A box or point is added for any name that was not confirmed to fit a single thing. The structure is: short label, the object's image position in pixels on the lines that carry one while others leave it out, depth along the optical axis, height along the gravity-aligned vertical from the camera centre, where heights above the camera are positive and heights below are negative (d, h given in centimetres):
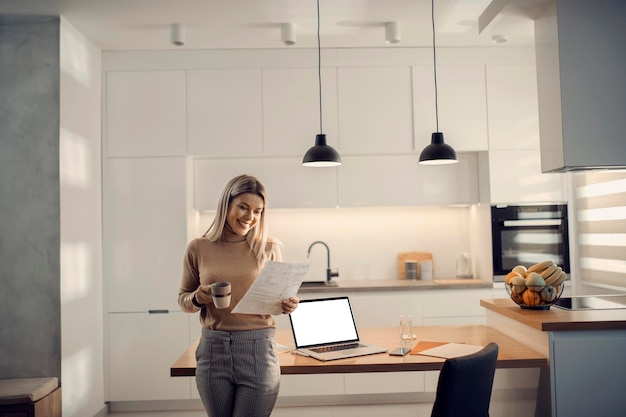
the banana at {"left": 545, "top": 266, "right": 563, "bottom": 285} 277 -24
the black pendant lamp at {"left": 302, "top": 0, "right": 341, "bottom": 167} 321 +42
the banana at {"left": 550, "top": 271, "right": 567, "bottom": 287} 276 -26
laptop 263 -46
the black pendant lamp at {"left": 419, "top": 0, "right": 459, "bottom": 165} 327 +42
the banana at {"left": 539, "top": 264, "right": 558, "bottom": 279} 279 -22
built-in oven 460 -8
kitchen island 251 -61
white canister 494 -36
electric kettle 499 -33
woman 223 -31
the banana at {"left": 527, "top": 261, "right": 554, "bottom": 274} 283 -20
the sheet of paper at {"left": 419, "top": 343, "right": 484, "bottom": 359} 251 -54
